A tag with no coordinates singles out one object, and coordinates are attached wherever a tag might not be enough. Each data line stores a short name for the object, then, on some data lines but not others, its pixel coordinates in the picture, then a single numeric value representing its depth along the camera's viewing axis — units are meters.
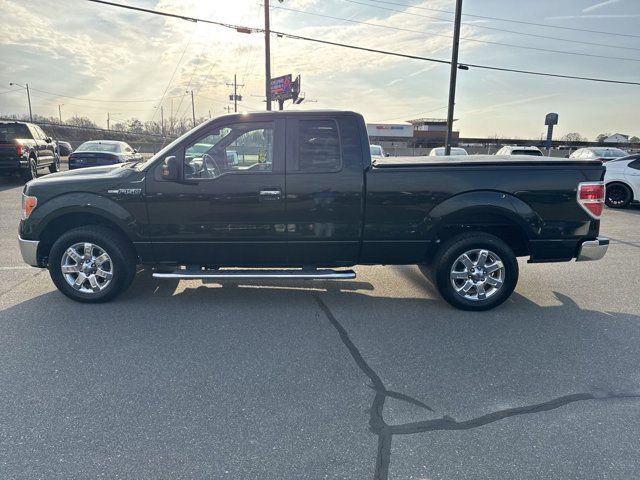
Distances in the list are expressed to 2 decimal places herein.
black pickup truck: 4.39
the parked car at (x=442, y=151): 20.89
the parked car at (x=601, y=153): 16.53
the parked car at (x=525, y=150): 15.80
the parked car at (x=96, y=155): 14.70
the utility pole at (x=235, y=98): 53.91
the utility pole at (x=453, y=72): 17.39
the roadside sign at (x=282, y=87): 35.06
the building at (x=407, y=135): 76.94
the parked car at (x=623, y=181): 11.86
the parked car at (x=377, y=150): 15.99
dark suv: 13.99
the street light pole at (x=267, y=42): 22.80
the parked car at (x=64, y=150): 33.66
